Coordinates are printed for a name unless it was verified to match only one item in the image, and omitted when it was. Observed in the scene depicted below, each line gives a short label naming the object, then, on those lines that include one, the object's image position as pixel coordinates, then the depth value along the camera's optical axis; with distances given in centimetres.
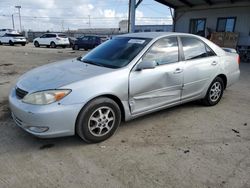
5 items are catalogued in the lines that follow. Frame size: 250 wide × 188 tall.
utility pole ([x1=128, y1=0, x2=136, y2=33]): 1518
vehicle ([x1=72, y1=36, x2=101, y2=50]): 2183
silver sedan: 291
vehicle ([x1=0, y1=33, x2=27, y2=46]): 2630
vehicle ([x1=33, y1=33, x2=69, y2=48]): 2417
